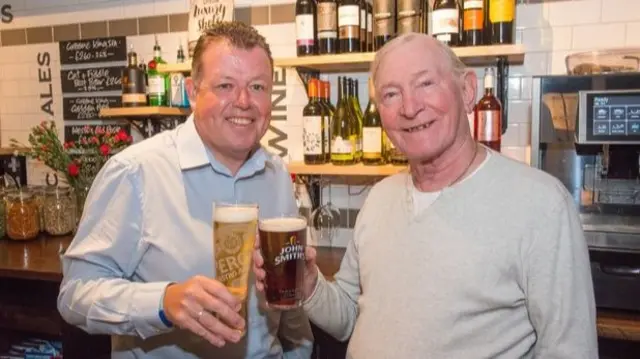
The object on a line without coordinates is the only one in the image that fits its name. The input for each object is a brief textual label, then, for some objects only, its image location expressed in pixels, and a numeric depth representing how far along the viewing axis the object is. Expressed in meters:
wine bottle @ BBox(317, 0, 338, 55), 2.31
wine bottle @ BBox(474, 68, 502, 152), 2.14
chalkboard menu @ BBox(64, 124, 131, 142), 3.16
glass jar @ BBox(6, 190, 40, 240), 2.78
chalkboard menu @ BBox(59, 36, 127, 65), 3.13
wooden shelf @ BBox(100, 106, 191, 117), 2.76
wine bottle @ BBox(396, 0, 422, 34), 2.24
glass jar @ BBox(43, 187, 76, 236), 2.87
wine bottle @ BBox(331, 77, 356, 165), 2.39
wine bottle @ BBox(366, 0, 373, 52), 2.39
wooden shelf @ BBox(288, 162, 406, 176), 2.28
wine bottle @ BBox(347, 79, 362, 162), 2.56
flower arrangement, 2.83
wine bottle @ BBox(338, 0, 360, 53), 2.28
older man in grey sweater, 1.16
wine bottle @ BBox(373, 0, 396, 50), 2.29
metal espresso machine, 1.65
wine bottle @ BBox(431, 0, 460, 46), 2.12
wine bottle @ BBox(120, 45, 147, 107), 2.84
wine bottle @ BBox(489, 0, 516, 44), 2.07
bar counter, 2.25
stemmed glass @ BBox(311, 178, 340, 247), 2.72
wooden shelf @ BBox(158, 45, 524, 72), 2.08
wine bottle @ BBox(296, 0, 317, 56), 2.36
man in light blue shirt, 1.32
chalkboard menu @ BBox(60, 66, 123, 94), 3.17
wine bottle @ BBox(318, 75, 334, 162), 2.44
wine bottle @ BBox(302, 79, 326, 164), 2.40
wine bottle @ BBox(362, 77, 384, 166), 2.34
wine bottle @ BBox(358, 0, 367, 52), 2.33
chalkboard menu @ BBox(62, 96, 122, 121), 3.19
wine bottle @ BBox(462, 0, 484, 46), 2.10
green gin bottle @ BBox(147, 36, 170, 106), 2.81
